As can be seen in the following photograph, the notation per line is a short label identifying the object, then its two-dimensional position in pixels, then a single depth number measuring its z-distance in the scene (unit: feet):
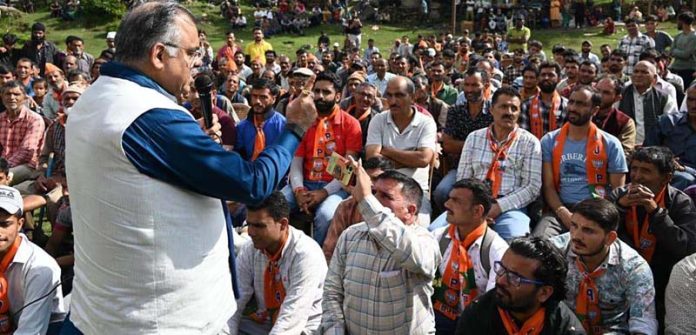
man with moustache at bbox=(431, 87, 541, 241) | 17.58
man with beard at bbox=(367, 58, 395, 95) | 35.09
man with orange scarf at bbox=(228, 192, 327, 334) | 12.85
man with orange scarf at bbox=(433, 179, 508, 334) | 13.35
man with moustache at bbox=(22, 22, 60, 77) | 39.21
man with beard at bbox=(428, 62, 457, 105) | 30.32
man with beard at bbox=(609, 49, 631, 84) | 31.07
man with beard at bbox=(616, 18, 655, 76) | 39.73
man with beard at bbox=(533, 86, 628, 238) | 17.70
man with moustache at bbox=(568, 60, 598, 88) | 27.32
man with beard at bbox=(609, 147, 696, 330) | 14.51
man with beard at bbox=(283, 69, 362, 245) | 19.33
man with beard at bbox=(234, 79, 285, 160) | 21.11
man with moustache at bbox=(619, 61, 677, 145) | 24.21
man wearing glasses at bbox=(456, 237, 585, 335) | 11.00
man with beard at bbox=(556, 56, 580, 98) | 29.12
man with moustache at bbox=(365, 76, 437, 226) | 19.34
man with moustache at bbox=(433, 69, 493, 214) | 21.88
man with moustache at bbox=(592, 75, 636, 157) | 20.72
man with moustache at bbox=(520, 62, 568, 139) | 22.59
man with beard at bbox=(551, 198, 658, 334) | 12.73
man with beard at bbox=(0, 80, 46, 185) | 24.39
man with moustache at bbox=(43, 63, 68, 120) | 28.99
